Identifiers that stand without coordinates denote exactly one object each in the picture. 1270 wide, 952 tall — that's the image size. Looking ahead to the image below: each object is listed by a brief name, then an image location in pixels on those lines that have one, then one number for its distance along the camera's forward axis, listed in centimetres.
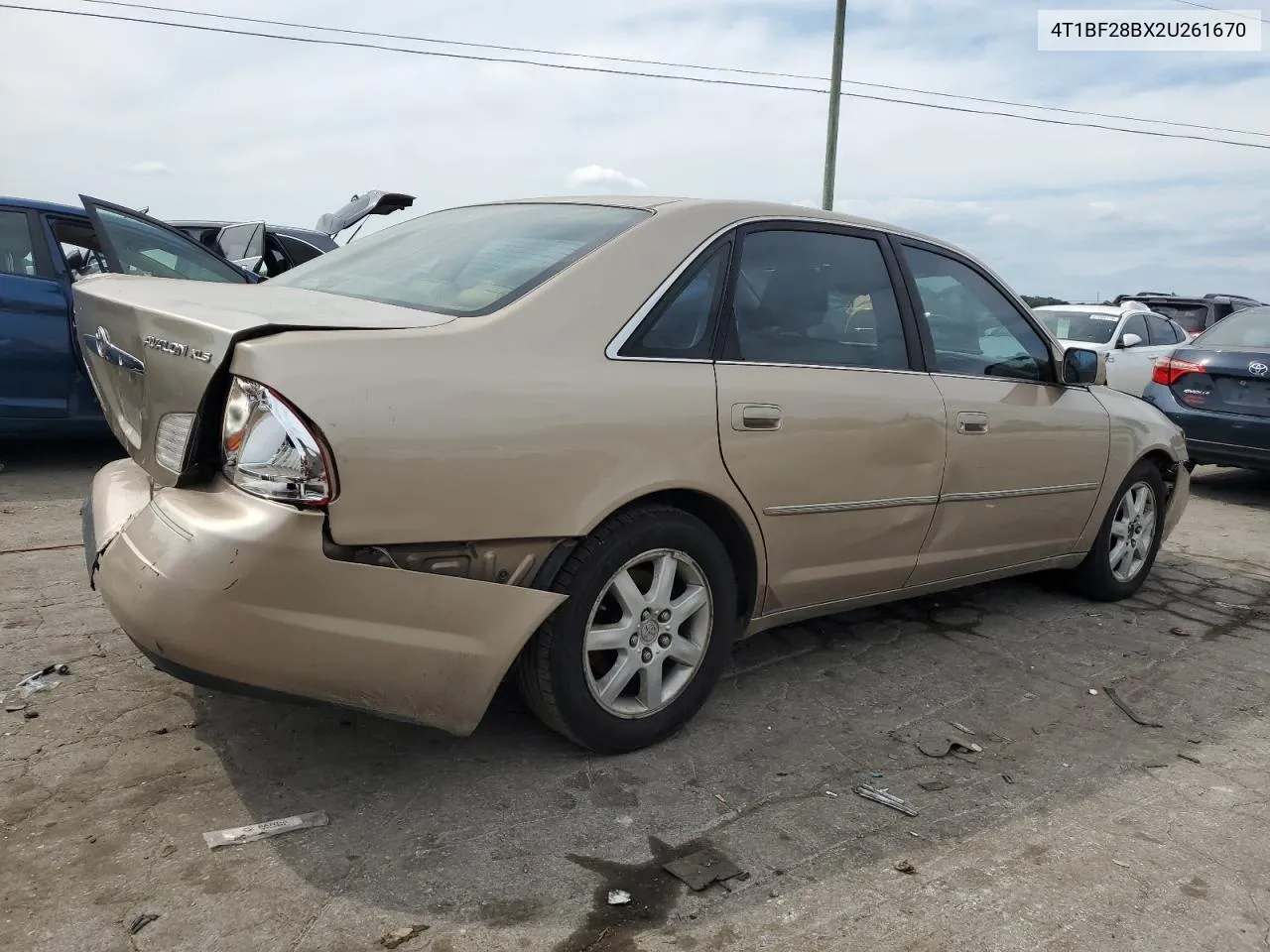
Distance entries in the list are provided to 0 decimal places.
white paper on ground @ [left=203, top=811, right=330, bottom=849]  237
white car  1155
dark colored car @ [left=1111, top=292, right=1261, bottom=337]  1479
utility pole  1733
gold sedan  226
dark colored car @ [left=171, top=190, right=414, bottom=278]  640
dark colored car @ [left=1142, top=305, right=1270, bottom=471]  730
